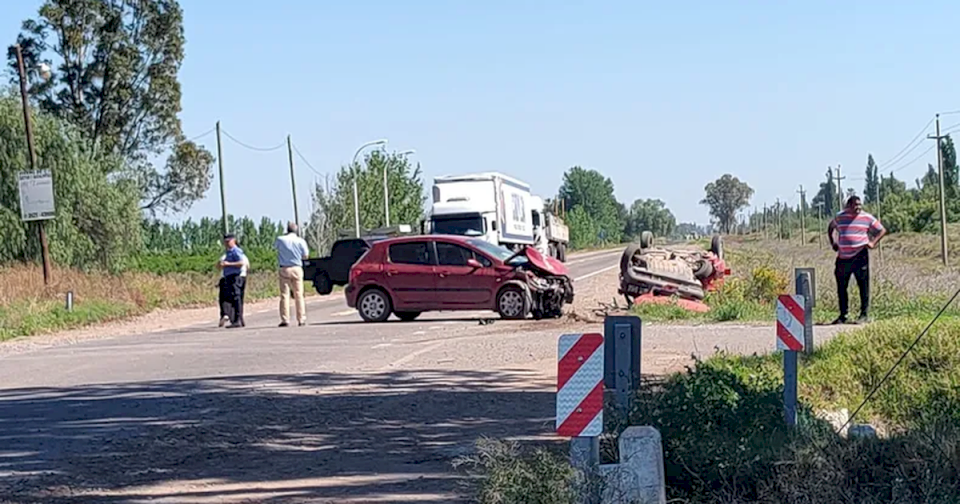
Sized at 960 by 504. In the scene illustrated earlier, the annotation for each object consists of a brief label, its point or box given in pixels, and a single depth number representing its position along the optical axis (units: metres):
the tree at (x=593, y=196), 158.75
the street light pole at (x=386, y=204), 62.11
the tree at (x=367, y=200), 62.81
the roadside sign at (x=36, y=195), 29.88
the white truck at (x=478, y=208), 35.75
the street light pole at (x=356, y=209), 55.35
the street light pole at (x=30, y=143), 30.84
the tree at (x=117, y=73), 53.41
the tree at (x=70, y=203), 38.66
